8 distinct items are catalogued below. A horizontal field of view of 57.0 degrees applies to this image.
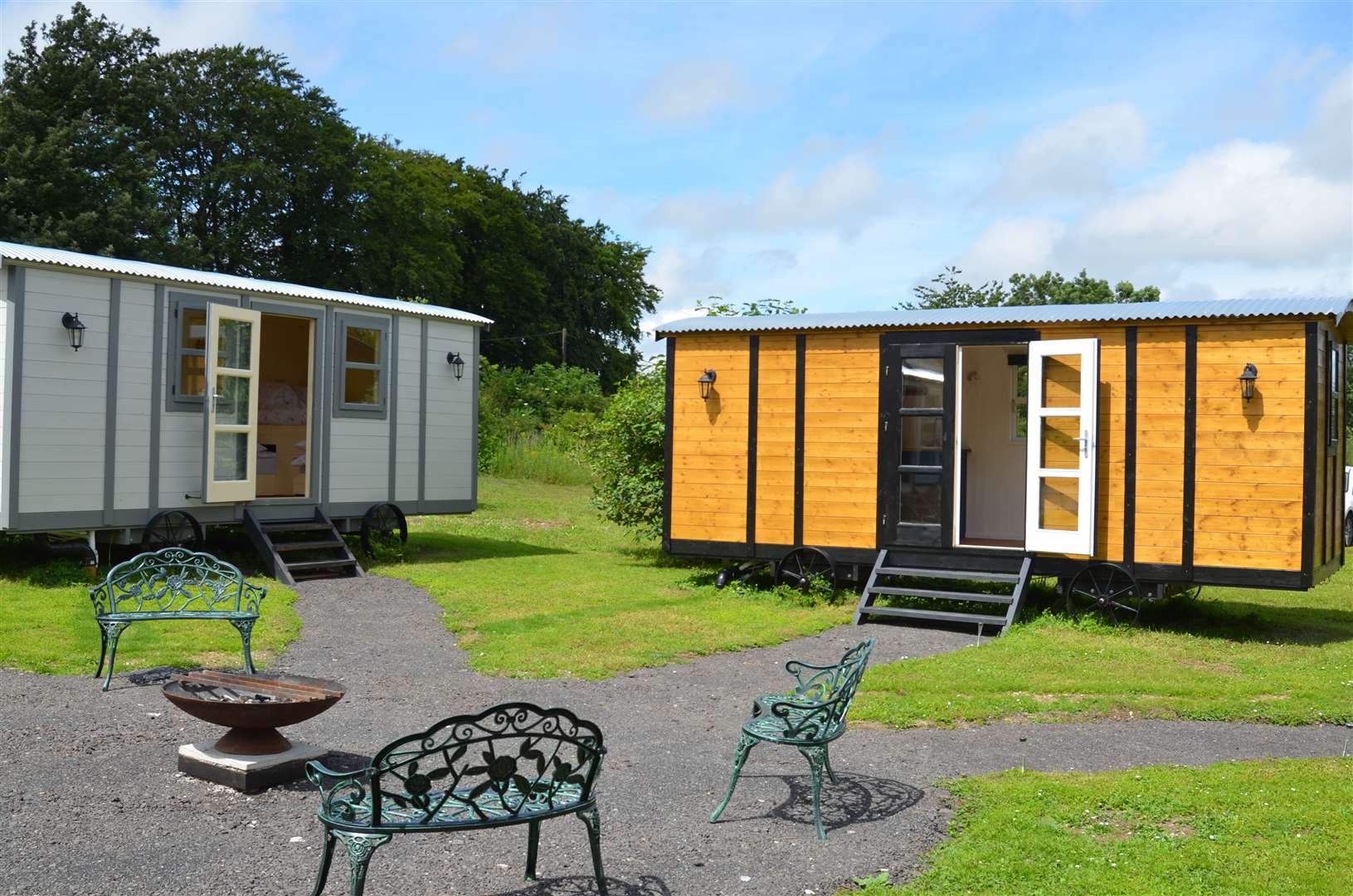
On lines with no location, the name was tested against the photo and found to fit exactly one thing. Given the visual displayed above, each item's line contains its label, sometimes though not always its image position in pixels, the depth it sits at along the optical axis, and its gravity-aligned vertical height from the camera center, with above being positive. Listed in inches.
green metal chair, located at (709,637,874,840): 205.2 -43.3
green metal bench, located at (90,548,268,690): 308.5 -38.4
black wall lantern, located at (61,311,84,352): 449.7 +44.8
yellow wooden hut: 396.8 +8.3
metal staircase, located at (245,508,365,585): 497.4 -38.0
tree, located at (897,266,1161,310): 1400.1 +219.1
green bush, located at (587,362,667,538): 609.6 +3.6
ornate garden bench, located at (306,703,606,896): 157.0 -45.4
